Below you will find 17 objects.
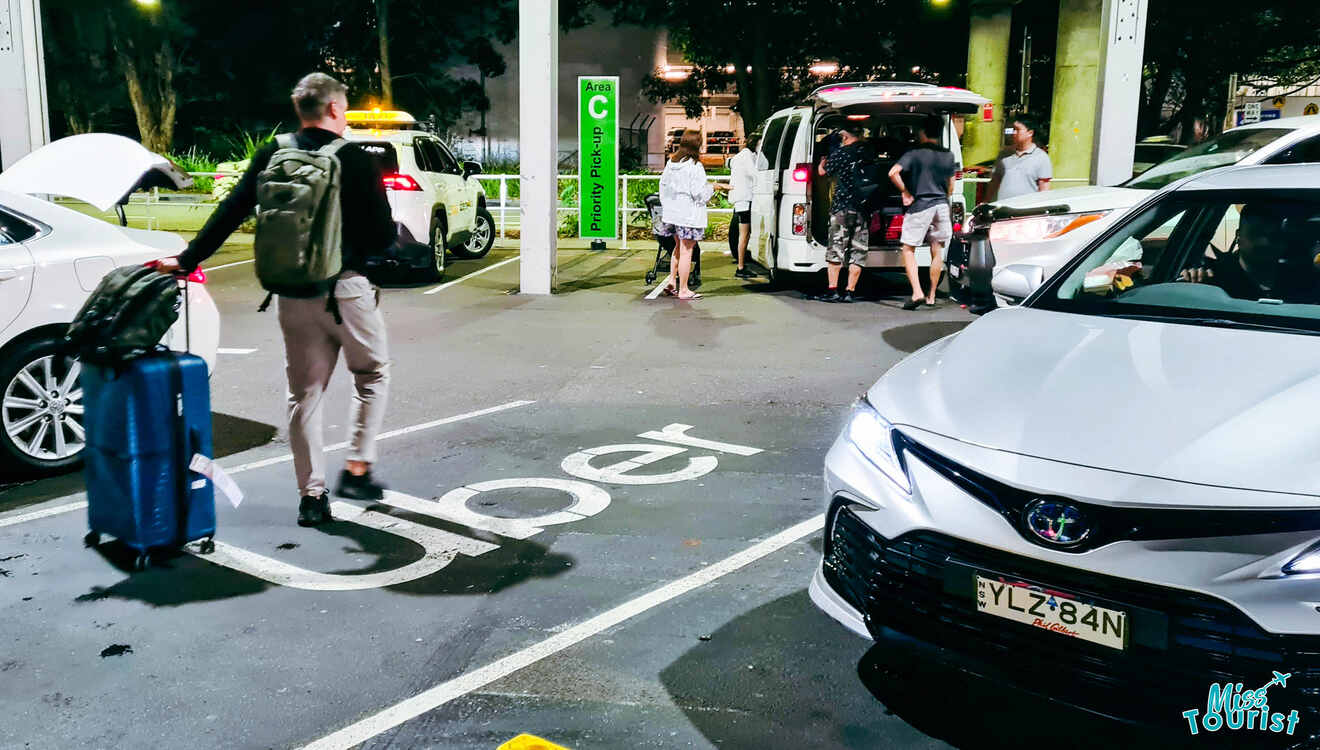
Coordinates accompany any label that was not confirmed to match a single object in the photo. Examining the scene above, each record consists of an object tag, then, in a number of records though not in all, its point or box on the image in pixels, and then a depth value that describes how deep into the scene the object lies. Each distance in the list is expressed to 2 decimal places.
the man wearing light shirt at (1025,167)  11.31
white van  10.96
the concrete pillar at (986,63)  25.77
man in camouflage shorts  11.28
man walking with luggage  4.54
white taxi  13.20
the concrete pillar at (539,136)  12.61
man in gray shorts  11.05
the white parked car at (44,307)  5.46
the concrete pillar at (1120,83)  12.27
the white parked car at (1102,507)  2.46
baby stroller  12.58
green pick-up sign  15.48
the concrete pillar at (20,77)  12.66
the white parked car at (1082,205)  8.45
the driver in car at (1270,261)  3.71
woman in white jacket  11.78
